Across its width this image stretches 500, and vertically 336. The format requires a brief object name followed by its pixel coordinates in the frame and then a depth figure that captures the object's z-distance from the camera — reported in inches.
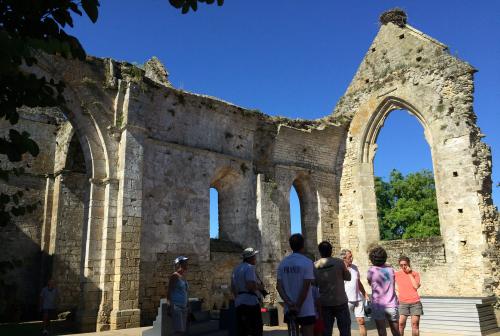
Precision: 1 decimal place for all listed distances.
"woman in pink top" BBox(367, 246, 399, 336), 210.4
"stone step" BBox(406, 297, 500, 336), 303.0
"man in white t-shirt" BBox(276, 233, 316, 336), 167.2
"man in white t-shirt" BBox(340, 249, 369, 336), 242.8
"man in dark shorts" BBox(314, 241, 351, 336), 203.8
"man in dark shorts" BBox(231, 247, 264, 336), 202.2
